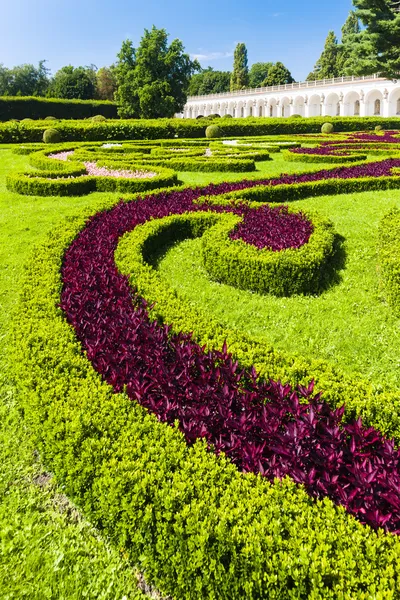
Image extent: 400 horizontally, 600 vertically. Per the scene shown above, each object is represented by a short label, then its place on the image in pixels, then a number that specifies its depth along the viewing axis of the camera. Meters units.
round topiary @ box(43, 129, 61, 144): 24.82
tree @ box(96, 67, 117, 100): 70.56
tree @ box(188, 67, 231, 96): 110.56
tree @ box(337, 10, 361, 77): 71.31
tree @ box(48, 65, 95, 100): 64.44
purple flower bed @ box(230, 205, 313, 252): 7.12
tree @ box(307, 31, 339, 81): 74.56
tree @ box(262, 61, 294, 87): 81.81
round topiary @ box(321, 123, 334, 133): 34.44
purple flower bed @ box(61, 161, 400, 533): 2.52
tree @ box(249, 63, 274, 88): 119.81
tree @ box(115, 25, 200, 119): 44.31
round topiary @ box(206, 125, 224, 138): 29.70
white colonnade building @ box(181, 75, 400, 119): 54.31
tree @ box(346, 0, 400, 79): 34.41
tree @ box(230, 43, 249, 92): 87.12
